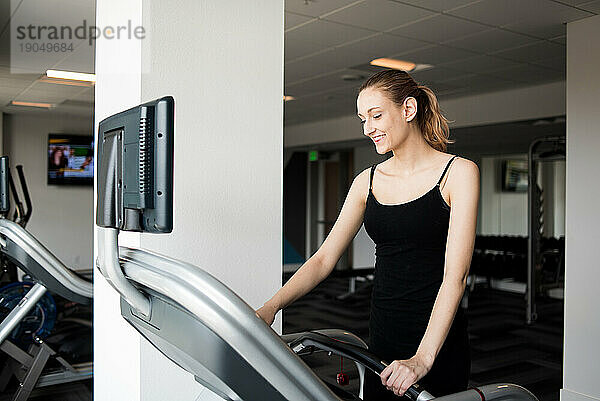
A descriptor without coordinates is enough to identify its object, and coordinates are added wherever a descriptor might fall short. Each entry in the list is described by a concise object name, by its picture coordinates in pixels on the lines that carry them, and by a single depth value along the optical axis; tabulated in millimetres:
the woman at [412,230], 1395
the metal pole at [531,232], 5834
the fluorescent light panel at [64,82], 5922
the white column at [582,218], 3631
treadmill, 876
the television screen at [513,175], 9164
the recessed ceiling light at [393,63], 5071
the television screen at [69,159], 8992
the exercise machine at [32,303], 2471
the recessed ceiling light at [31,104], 7518
